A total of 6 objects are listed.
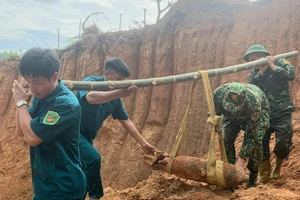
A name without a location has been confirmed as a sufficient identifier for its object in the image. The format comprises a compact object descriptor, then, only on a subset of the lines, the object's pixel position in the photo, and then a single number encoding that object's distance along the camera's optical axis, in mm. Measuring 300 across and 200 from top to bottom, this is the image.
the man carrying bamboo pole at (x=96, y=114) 3418
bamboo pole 3109
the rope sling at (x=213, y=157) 3166
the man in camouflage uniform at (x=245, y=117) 3391
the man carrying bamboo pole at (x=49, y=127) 2215
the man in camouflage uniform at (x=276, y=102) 4031
